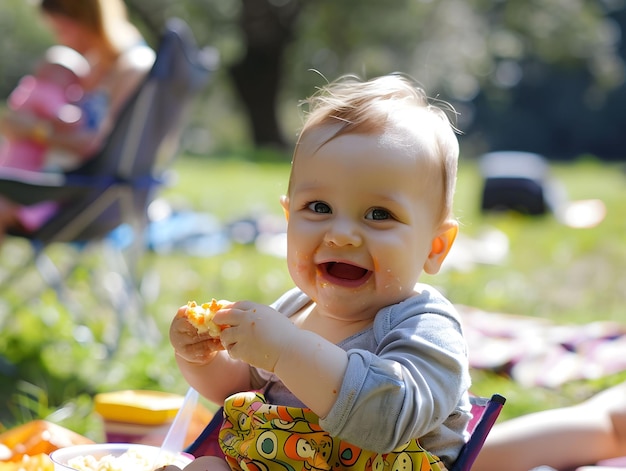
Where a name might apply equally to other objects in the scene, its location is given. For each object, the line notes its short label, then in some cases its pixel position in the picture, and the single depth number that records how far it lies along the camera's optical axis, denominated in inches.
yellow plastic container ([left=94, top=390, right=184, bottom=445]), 93.6
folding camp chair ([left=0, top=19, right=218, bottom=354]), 144.9
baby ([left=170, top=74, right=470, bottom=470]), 58.2
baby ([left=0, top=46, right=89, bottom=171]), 163.8
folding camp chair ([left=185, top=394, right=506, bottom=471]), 67.2
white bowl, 70.7
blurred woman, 163.8
